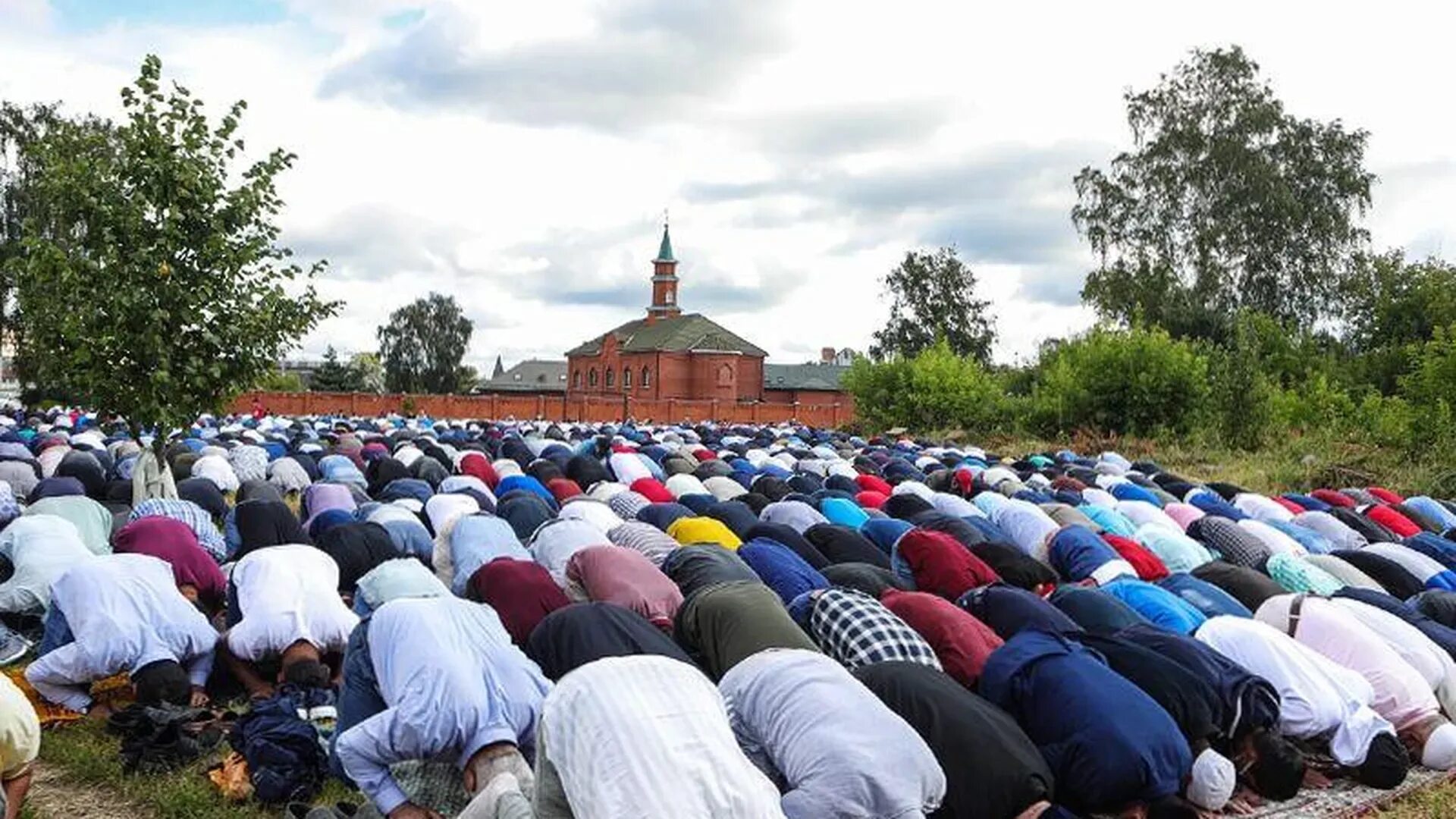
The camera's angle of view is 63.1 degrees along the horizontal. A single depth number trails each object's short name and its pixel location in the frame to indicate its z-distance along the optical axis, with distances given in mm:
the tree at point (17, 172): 34250
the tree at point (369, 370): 65875
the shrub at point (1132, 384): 26547
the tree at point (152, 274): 10133
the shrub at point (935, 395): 33844
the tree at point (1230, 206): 33062
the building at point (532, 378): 77125
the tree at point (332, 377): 60188
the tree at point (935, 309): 52188
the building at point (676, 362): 57594
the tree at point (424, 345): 64812
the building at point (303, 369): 71688
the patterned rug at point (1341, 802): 5703
